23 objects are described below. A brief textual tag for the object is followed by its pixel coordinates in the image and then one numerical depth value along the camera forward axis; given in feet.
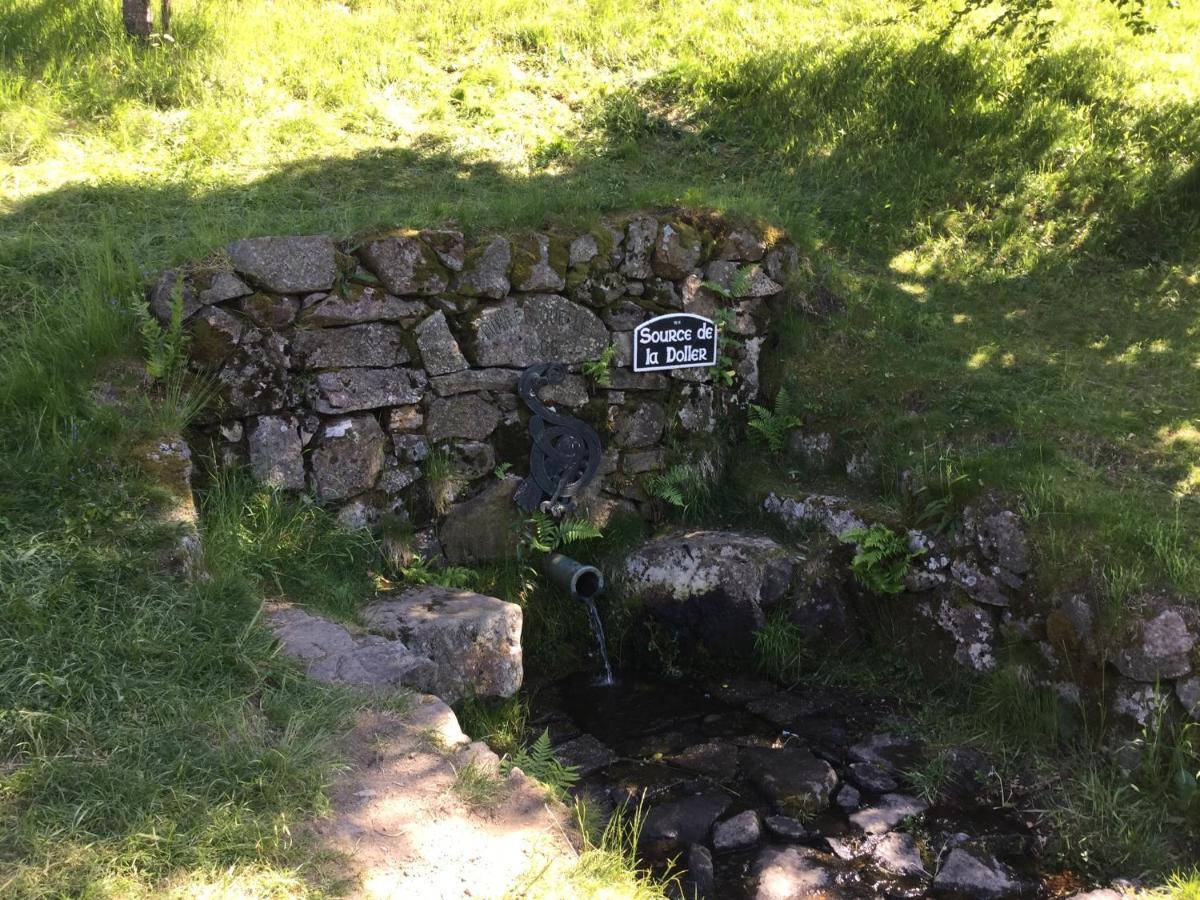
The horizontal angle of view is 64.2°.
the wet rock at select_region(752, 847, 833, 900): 13.28
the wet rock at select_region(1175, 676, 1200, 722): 13.89
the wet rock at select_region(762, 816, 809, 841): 14.33
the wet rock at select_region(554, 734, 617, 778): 16.15
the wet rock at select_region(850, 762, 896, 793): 15.25
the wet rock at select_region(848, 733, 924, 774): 15.72
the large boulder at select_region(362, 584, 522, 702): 15.25
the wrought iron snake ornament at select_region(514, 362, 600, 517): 19.60
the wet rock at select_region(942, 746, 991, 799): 15.10
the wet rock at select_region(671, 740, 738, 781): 15.85
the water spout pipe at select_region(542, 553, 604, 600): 18.57
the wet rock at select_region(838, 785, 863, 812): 14.92
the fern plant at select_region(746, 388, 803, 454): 21.13
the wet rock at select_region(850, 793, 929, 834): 14.49
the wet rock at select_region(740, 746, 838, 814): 14.94
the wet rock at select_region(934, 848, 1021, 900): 13.30
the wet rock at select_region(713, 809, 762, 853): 14.17
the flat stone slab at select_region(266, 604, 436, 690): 12.94
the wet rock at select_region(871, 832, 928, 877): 13.67
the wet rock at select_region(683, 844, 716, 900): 13.25
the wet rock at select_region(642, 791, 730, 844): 14.29
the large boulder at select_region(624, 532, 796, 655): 18.72
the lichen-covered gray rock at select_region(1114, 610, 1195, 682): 14.12
